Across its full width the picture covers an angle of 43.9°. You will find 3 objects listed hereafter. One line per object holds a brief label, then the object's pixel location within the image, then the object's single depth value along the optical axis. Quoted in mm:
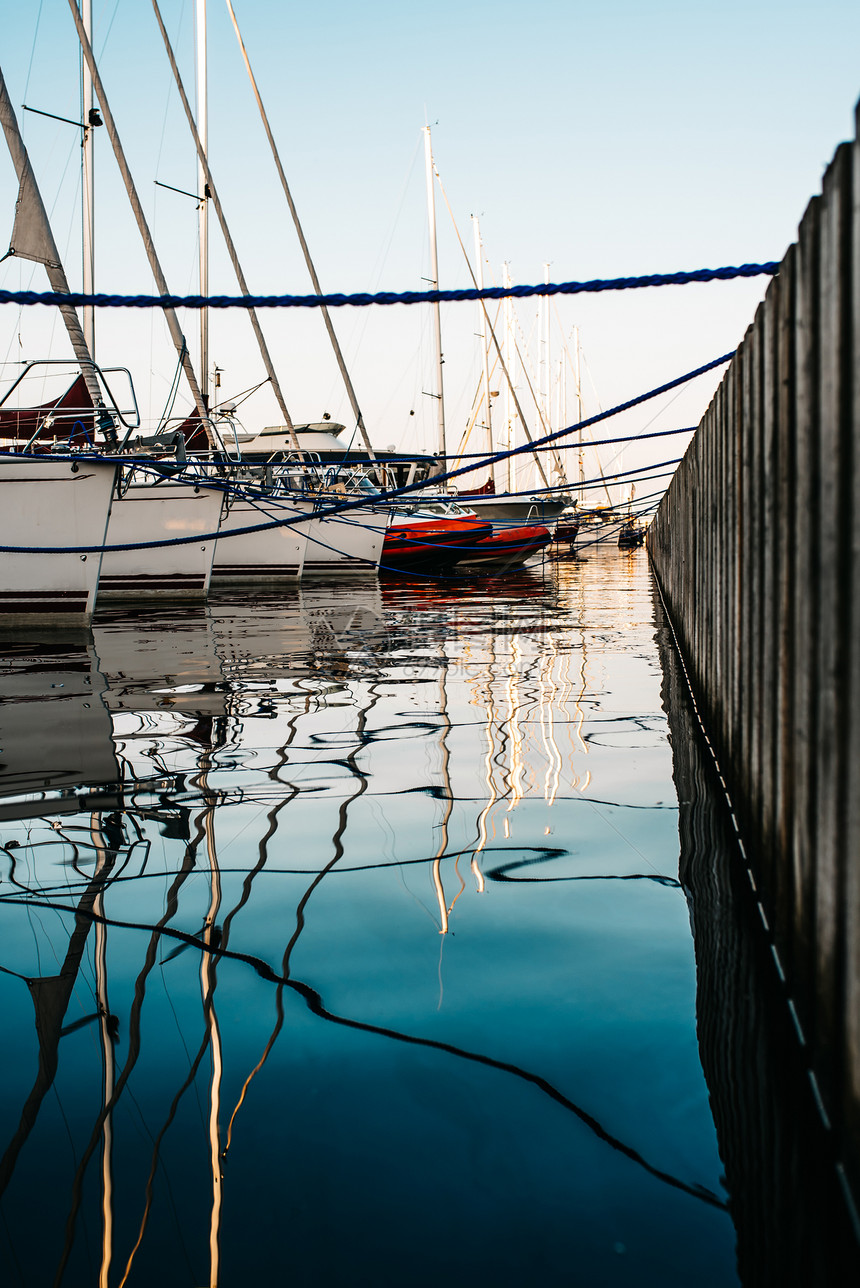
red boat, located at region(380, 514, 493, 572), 28797
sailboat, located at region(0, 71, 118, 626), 14172
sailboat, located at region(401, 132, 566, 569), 31031
